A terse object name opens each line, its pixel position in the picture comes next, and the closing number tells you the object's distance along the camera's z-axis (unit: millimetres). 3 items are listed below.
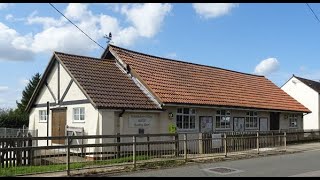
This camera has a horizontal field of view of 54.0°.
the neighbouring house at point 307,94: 33458
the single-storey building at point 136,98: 15108
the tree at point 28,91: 45167
